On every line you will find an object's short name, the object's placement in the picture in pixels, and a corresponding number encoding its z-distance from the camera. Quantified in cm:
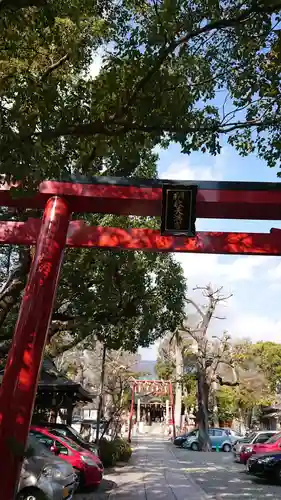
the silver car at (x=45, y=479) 666
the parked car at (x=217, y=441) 2772
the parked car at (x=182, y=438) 2893
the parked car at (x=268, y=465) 1257
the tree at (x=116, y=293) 1170
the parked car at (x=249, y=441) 1815
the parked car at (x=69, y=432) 1157
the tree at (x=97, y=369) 2469
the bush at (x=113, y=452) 1503
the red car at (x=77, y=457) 969
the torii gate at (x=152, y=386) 3503
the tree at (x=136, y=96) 431
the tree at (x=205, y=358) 2694
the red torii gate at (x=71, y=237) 625
